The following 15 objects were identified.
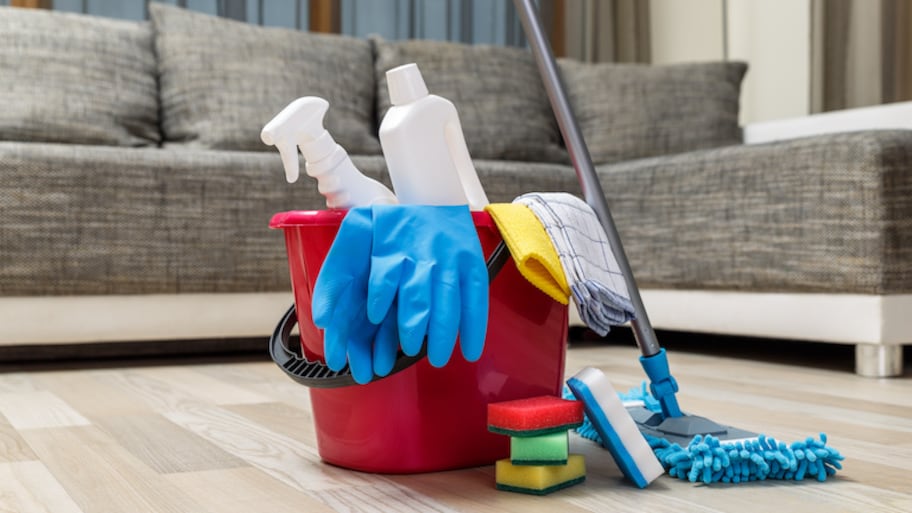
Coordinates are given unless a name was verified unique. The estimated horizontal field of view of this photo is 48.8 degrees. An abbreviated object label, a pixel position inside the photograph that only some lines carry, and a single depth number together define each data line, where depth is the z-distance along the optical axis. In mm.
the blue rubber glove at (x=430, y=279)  850
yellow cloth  922
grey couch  1774
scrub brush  906
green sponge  882
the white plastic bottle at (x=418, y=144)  958
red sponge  868
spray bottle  944
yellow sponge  880
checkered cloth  946
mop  916
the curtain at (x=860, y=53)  2836
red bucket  960
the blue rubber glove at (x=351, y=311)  865
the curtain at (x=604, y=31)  3588
